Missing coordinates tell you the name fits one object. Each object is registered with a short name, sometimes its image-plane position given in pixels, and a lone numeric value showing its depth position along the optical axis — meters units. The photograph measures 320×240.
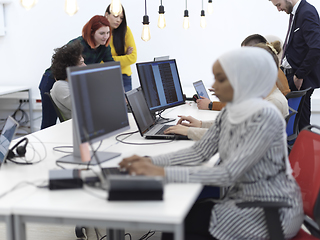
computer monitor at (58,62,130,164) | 1.45
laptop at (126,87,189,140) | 2.14
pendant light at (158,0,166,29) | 4.23
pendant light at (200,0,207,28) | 4.82
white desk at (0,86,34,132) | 5.01
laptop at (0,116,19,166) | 1.70
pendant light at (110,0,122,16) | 3.03
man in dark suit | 3.66
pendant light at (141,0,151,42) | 4.13
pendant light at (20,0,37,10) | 1.92
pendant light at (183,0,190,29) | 4.73
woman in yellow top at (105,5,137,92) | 4.46
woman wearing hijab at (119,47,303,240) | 1.34
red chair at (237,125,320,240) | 1.34
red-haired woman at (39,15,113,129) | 3.56
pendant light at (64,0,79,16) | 2.07
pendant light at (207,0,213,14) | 4.76
